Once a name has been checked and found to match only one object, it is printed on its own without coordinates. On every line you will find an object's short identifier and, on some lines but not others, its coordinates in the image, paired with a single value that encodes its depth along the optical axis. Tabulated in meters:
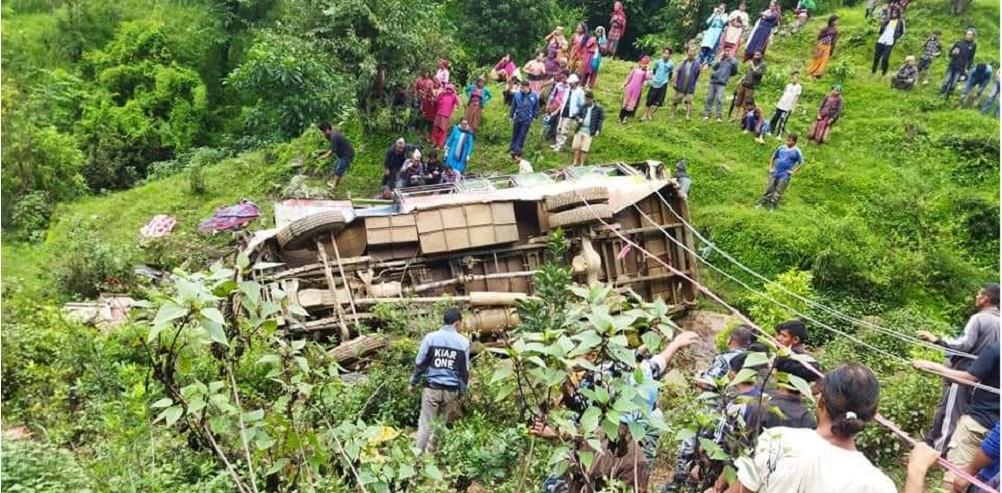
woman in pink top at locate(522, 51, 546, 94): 15.41
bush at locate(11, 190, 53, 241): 13.57
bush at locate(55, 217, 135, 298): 9.90
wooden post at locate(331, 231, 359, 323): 8.05
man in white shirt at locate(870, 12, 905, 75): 15.30
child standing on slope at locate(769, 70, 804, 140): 13.07
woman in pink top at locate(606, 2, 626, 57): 18.64
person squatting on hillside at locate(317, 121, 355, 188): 11.91
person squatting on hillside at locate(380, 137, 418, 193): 11.49
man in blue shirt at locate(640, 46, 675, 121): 13.67
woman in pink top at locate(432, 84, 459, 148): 13.32
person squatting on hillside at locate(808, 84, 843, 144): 13.44
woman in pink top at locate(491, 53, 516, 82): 16.06
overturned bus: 8.17
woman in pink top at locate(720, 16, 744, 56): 16.19
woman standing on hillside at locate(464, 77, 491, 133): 13.65
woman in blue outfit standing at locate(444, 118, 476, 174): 12.30
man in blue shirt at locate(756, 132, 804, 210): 11.31
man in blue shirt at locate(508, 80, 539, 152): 12.81
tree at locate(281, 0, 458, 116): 12.26
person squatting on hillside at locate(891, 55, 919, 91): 15.66
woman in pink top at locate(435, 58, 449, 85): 13.87
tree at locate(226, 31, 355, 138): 12.89
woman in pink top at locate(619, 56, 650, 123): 14.20
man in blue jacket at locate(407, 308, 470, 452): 5.80
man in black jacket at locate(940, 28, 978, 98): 14.50
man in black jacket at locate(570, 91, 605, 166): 12.73
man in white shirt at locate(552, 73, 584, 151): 13.12
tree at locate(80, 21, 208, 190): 17.42
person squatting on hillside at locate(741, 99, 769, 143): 13.81
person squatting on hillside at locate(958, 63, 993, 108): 14.68
